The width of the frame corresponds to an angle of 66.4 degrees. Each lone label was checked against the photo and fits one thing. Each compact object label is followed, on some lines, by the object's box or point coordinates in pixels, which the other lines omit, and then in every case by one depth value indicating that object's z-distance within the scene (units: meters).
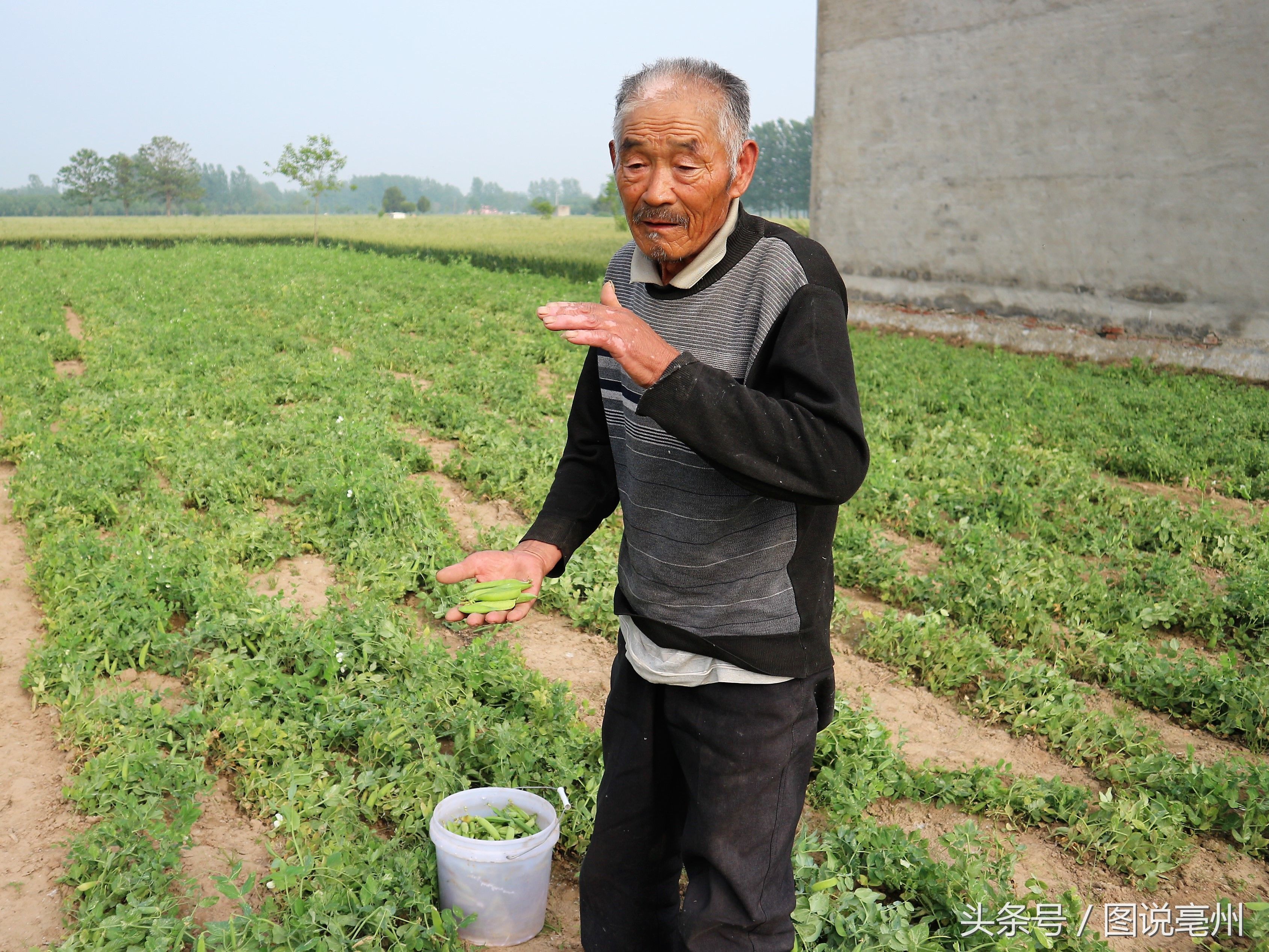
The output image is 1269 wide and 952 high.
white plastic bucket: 2.87
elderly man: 1.66
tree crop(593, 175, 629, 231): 47.12
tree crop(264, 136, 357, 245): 49.22
